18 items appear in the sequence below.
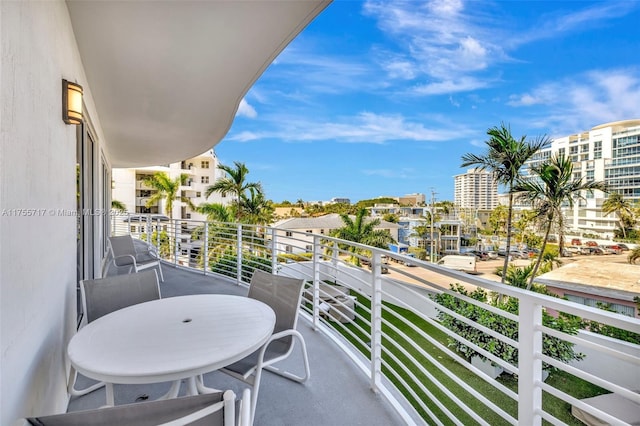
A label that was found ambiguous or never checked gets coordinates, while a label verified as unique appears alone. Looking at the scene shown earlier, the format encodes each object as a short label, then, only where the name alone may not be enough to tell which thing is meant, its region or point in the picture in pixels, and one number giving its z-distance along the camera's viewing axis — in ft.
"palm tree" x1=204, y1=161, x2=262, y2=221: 49.96
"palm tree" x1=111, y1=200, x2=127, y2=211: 69.72
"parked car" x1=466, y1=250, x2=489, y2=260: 109.77
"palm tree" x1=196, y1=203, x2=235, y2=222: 52.98
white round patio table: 4.19
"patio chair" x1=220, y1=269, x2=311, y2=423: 5.69
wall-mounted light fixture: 6.02
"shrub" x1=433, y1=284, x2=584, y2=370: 17.81
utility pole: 94.07
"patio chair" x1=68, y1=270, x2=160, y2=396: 6.52
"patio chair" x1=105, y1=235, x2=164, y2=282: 14.74
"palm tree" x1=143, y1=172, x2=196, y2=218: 69.21
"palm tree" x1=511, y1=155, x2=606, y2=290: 38.11
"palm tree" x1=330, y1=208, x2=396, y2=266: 57.67
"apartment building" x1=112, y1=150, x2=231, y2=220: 78.33
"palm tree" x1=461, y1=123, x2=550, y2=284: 37.06
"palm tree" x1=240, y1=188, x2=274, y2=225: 51.90
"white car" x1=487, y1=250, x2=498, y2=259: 110.98
